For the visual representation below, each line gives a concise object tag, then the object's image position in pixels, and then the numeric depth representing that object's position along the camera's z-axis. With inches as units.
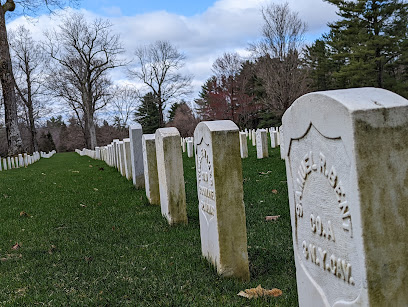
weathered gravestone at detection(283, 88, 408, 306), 69.2
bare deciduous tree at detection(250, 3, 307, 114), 1348.4
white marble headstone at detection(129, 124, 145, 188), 385.7
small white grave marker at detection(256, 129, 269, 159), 531.5
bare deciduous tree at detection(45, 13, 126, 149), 1569.9
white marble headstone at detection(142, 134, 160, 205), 304.5
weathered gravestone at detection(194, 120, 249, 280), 152.6
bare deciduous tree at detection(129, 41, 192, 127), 1898.4
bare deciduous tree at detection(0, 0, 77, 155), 859.4
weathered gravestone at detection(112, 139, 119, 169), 609.0
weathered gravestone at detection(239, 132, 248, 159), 568.4
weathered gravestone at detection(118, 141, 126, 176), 521.7
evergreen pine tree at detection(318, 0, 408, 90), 1244.8
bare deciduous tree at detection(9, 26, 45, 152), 1633.9
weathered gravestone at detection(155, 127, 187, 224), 236.1
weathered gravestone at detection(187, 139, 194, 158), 676.9
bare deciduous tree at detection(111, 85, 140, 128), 2103.8
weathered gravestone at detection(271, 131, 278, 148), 666.2
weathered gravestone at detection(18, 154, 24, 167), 874.1
